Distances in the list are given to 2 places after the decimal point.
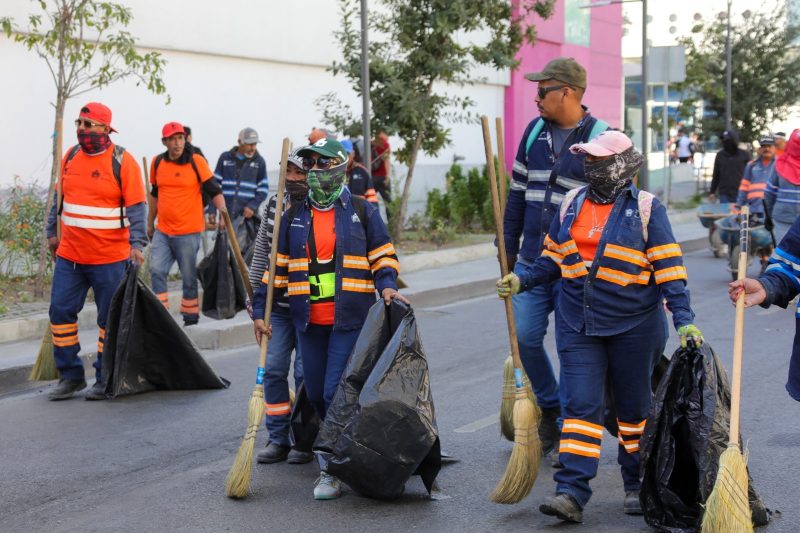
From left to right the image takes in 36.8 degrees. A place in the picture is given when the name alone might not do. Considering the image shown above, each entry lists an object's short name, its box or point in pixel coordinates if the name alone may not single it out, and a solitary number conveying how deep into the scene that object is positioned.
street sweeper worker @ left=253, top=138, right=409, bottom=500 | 6.00
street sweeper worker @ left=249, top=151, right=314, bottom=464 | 6.44
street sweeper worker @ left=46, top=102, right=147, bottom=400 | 8.21
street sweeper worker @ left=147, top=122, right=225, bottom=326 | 11.02
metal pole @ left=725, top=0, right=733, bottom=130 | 27.50
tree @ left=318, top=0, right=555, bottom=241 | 16.27
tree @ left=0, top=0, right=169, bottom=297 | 11.63
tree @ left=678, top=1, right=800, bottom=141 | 29.42
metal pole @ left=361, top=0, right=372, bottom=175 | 14.65
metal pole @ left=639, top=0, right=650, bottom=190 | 21.14
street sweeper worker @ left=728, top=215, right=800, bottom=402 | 4.61
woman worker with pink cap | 5.23
